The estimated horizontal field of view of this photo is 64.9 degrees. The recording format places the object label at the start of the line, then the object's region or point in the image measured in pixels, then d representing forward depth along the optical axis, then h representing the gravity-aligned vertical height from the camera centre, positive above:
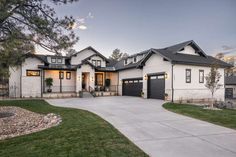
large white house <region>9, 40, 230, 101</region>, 18.61 +0.89
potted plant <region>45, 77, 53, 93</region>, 24.08 -0.08
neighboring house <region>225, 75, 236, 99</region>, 34.27 -1.14
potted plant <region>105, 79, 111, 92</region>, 28.35 -0.25
